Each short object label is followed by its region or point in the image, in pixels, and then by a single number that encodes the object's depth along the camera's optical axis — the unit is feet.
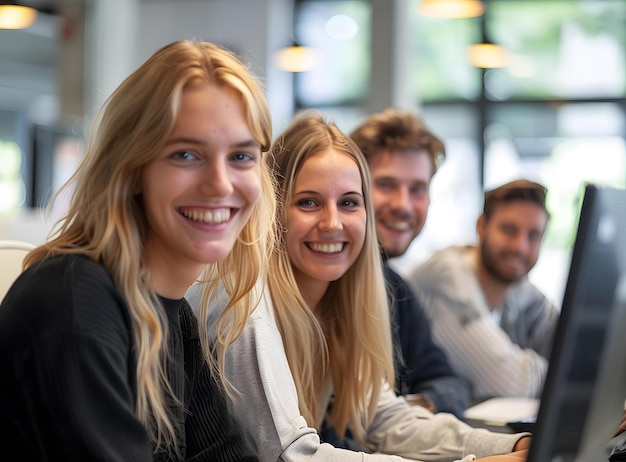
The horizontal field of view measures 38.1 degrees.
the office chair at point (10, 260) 5.56
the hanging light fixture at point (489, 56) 26.34
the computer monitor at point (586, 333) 2.94
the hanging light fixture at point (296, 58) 27.71
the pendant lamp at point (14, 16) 20.35
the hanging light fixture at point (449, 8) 20.97
